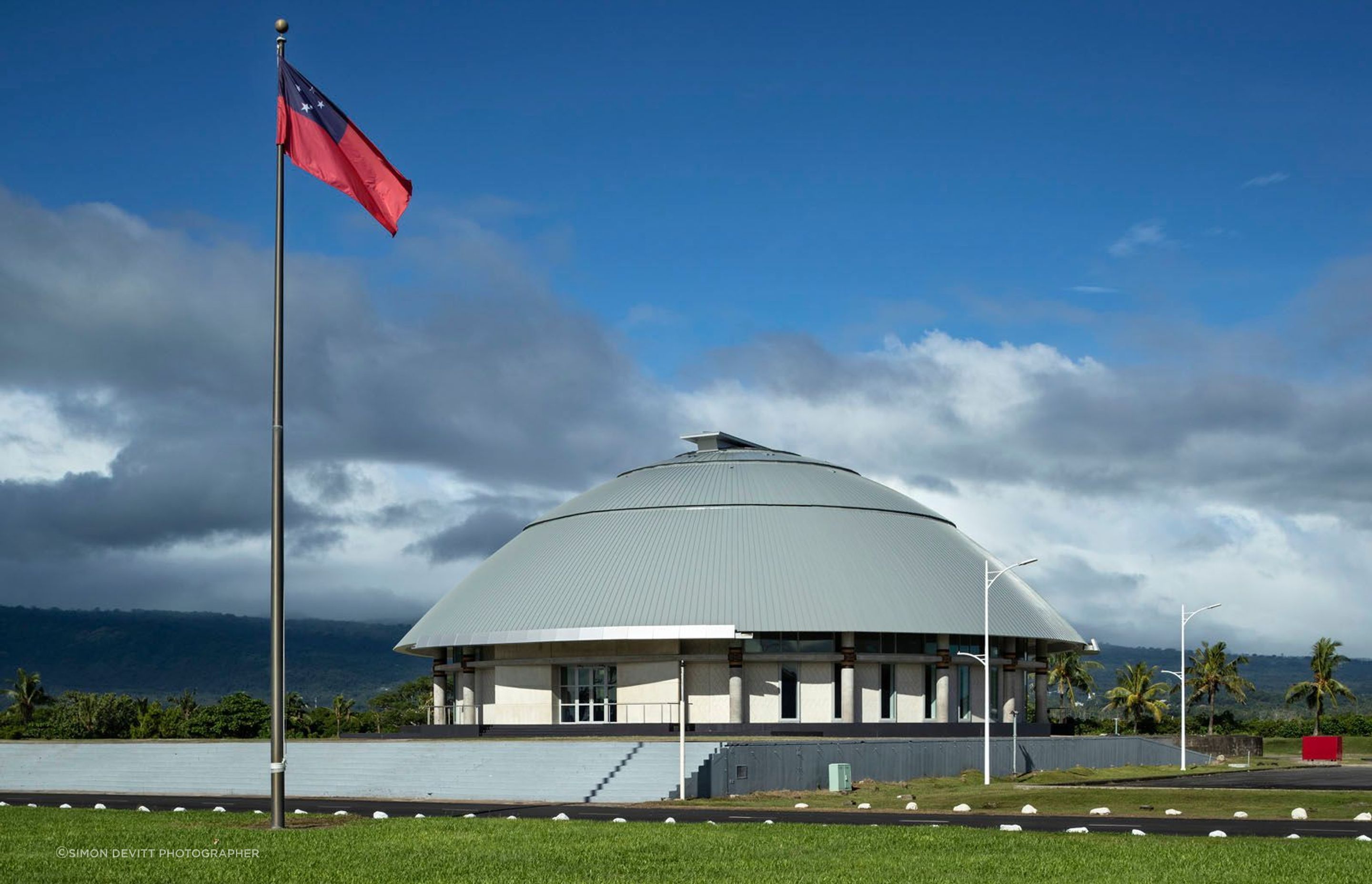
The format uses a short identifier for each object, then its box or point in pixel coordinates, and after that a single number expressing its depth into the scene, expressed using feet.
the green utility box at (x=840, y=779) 149.18
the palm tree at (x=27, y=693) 346.33
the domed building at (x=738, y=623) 196.34
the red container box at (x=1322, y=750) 256.52
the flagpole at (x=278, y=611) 78.89
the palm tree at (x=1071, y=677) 376.07
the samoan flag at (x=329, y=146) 86.12
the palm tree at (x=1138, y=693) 368.89
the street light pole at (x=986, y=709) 155.94
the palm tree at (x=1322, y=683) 378.73
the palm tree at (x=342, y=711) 332.23
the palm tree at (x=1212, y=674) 370.73
